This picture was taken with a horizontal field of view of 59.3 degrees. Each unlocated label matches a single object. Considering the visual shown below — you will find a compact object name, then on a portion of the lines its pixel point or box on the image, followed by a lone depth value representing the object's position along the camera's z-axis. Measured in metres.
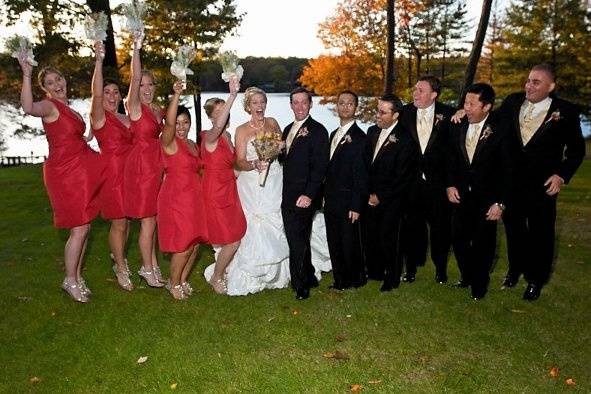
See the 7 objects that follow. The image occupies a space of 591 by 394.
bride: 6.76
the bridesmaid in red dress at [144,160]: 6.40
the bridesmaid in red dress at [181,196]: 6.16
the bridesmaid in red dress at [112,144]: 6.36
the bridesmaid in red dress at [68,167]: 5.96
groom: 6.19
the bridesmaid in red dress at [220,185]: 6.27
